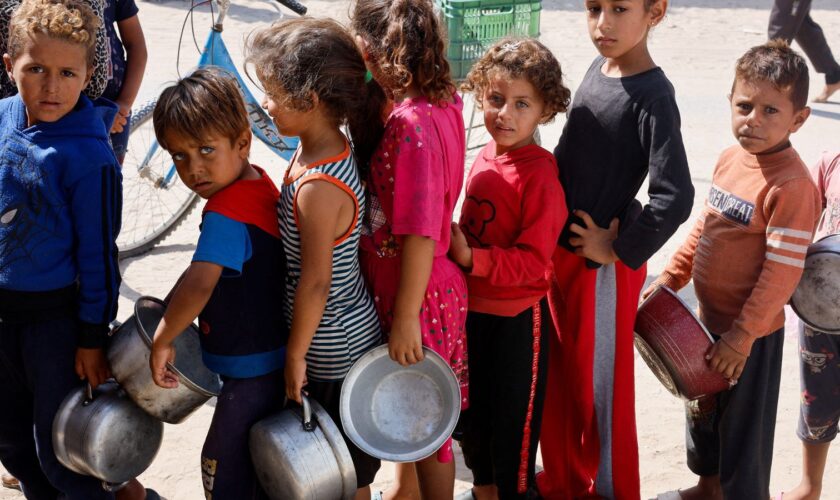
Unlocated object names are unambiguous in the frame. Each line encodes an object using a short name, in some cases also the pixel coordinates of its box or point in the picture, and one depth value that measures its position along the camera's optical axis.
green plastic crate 4.43
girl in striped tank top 2.15
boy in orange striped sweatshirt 2.43
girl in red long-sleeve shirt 2.45
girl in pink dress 2.22
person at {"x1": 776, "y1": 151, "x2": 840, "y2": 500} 2.72
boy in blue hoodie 2.26
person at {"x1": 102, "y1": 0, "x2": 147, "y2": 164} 3.16
